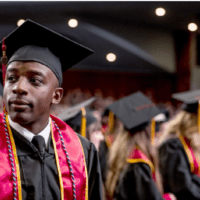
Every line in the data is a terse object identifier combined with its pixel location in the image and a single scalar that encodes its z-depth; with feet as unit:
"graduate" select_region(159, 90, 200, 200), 9.24
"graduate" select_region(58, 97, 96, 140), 8.69
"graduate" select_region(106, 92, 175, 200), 7.47
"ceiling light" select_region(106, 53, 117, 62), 31.56
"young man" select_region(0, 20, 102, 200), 3.89
